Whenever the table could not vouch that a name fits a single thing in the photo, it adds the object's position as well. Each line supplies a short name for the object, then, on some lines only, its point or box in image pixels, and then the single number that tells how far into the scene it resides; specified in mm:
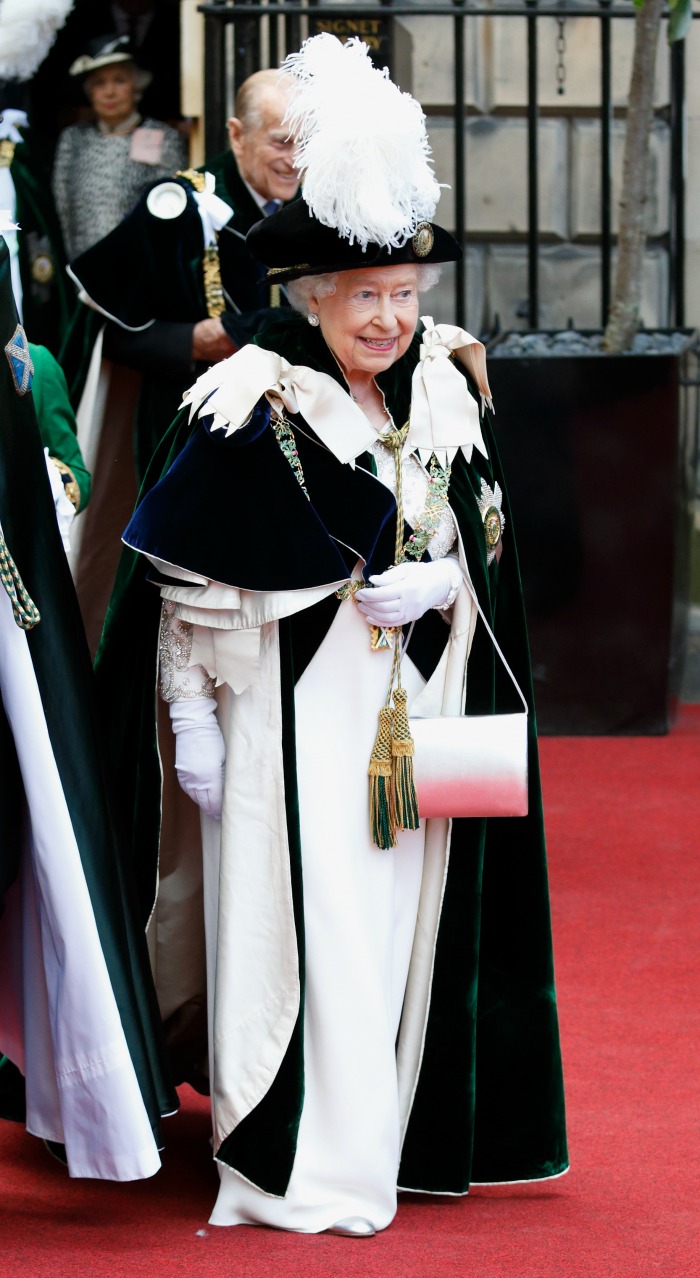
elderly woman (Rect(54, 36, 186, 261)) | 14523
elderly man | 9922
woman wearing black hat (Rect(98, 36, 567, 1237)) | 6062
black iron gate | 12898
